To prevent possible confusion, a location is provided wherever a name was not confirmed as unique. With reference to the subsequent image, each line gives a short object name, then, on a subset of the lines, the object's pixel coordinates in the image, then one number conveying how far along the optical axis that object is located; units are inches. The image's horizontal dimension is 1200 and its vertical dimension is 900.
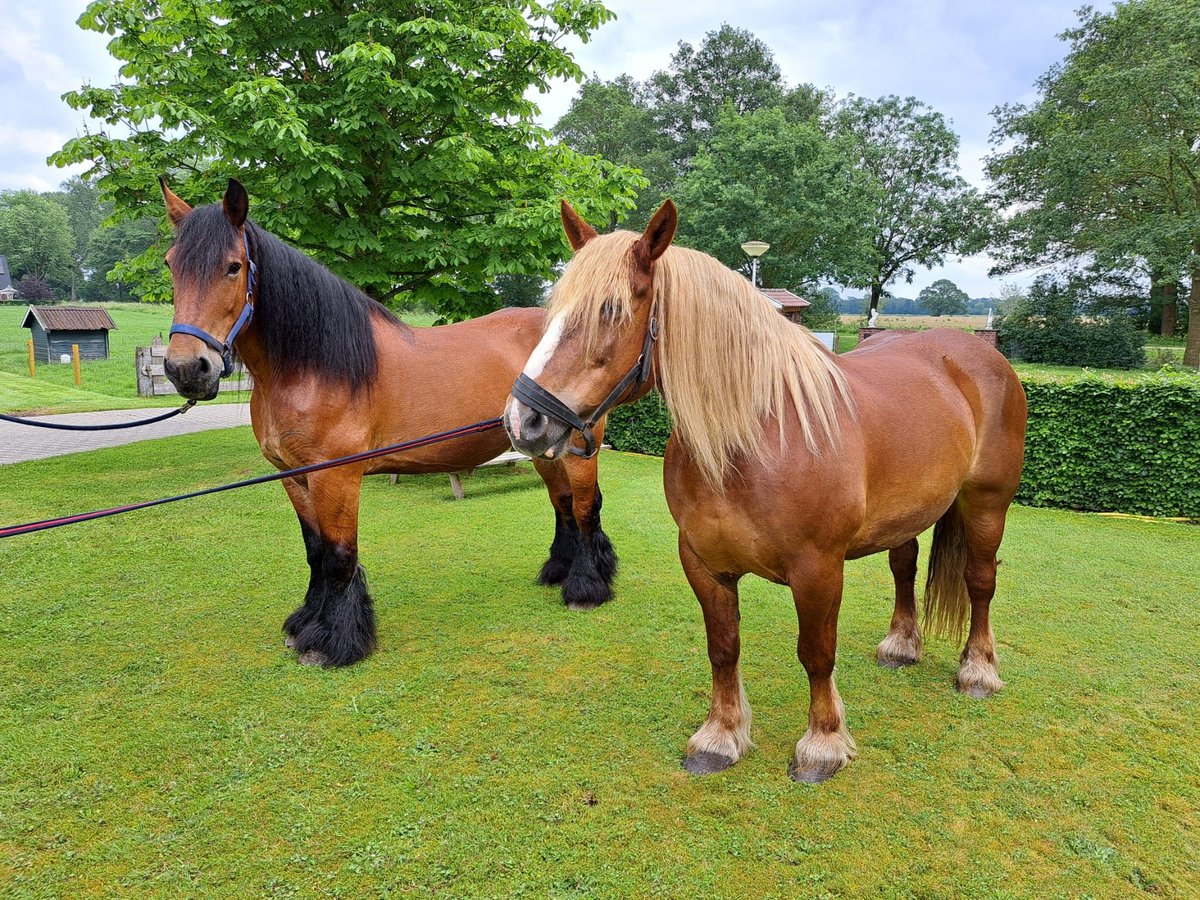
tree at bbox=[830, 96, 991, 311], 1296.8
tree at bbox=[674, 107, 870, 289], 1047.6
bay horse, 107.7
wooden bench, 283.7
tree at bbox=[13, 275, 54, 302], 1937.7
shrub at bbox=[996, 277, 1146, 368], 984.3
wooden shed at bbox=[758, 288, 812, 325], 840.9
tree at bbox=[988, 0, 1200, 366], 820.0
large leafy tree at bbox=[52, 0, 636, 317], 235.9
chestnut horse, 71.9
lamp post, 536.7
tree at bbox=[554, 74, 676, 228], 1338.6
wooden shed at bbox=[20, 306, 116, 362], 810.2
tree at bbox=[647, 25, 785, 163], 1386.6
